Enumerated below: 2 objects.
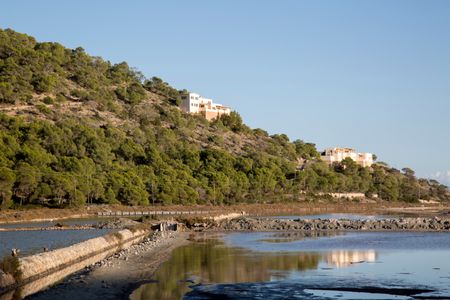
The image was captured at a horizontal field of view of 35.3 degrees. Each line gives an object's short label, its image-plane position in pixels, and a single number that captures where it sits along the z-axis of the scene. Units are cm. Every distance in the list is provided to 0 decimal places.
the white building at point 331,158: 19571
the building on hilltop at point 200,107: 19200
